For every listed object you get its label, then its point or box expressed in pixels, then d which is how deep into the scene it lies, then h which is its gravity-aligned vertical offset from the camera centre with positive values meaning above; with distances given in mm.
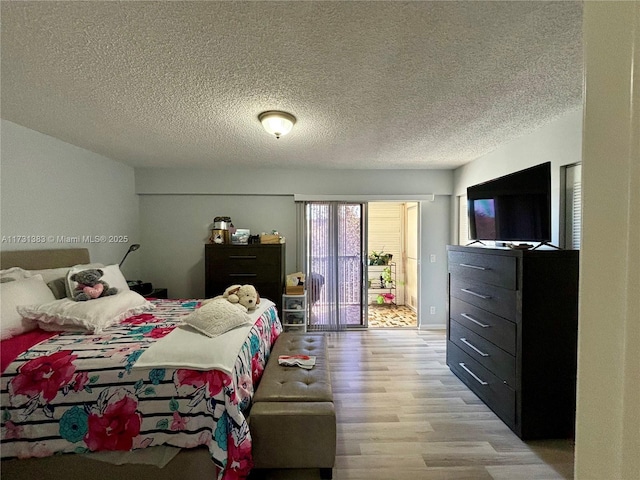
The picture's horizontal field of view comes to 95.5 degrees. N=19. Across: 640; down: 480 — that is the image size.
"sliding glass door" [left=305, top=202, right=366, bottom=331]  4207 -306
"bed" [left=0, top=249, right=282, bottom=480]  1468 -951
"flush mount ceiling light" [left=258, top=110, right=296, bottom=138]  2211 +864
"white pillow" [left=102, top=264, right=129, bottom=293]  2551 -396
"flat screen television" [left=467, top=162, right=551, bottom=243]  2230 +205
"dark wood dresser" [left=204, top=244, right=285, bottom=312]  3723 -449
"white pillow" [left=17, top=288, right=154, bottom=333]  1891 -535
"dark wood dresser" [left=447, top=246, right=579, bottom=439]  1993 -781
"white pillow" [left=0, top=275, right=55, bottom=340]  1779 -429
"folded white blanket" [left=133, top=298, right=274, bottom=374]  1549 -664
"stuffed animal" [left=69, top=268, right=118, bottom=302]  2193 -407
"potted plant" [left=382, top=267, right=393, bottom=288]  5887 -926
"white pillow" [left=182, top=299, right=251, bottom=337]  1894 -584
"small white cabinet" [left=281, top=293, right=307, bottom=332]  3885 -1072
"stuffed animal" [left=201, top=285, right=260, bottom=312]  2529 -566
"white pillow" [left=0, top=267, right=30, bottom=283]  2046 -284
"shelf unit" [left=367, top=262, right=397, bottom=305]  5910 -1072
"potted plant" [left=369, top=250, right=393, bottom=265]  5902 -548
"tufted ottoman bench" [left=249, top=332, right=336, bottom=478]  1603 -1113
